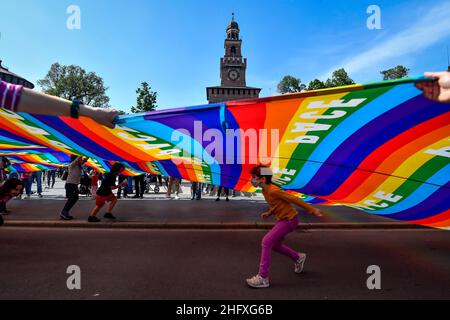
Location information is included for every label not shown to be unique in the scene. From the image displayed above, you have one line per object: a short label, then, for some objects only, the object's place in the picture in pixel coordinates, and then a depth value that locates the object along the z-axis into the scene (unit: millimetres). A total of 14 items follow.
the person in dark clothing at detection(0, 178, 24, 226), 4637
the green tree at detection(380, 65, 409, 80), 59681
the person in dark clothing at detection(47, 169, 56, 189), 22797
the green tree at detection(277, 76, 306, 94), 75250
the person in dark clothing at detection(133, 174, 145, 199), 15771
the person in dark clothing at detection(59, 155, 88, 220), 8852
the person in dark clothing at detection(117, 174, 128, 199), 13988
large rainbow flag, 4205
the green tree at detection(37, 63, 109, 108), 61353
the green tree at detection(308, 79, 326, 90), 62134
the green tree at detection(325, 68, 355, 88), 62331
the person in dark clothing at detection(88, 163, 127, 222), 8680
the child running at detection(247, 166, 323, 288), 4203
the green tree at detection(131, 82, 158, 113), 42969
